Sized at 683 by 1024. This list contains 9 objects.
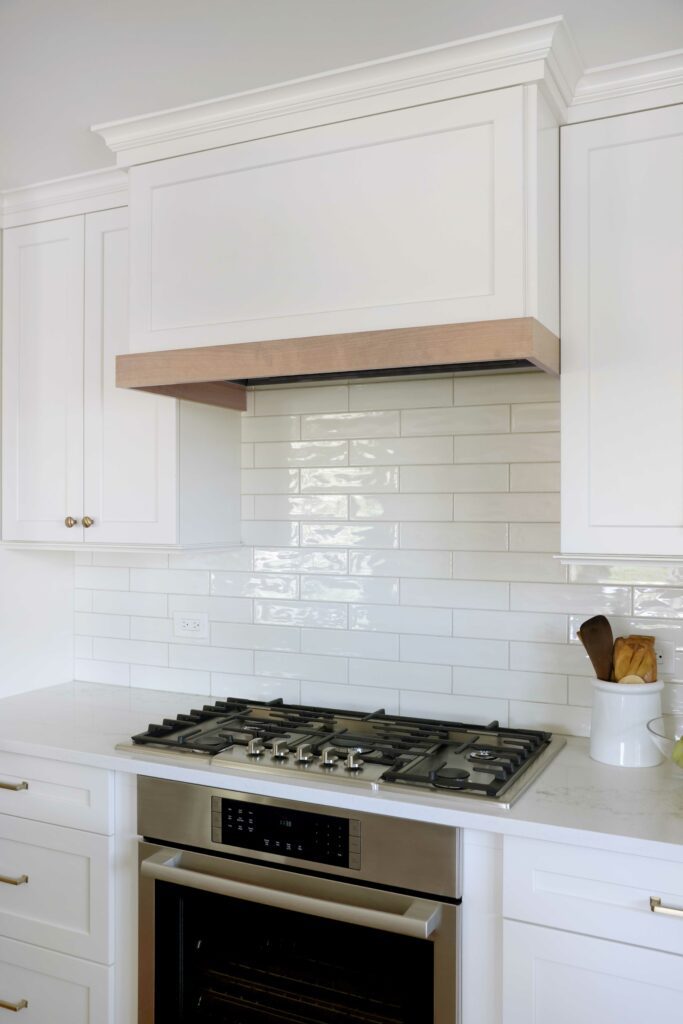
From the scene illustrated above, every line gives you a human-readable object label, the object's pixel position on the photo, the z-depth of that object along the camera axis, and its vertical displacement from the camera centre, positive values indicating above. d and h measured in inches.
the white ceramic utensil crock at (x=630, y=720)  76.6 -18.1
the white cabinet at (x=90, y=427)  95.0 +10.2
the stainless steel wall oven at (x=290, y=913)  68.2 -33.4
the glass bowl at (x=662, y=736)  75.5 -19.3
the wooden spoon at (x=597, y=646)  79.3 -11.8
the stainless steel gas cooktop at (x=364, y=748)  71.9 -21.5
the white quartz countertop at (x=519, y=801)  63.4 -22.5
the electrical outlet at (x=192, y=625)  107.0 -13.4
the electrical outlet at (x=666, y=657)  82.5 -13.3
